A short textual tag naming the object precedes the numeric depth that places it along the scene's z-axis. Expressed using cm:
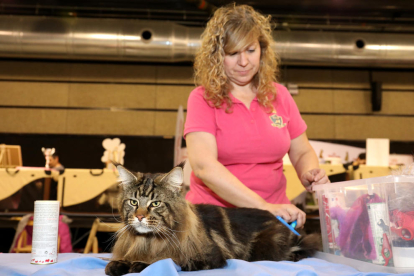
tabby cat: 103
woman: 154
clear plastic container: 91
